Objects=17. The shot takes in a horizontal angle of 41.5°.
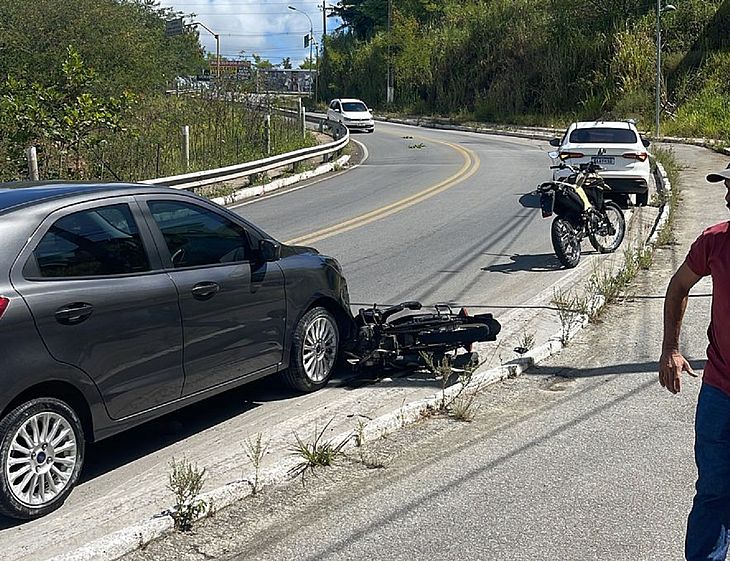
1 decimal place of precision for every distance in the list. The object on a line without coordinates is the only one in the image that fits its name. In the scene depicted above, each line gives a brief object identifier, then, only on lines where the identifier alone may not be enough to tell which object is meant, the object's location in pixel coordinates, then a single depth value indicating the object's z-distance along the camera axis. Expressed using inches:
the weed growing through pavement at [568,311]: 344.5
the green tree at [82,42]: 1094.4
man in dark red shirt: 145.8
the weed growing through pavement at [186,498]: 187.5
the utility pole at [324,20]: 3452.3
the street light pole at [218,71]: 1025.0
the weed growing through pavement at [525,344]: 319.6
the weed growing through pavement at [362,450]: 222.1
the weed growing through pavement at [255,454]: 205.8
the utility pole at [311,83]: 3327.3
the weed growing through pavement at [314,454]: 216.4
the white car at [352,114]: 1807.3
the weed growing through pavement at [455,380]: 260.1
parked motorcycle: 488.1
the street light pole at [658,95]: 1471.0
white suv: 707.4
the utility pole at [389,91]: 2810.0
